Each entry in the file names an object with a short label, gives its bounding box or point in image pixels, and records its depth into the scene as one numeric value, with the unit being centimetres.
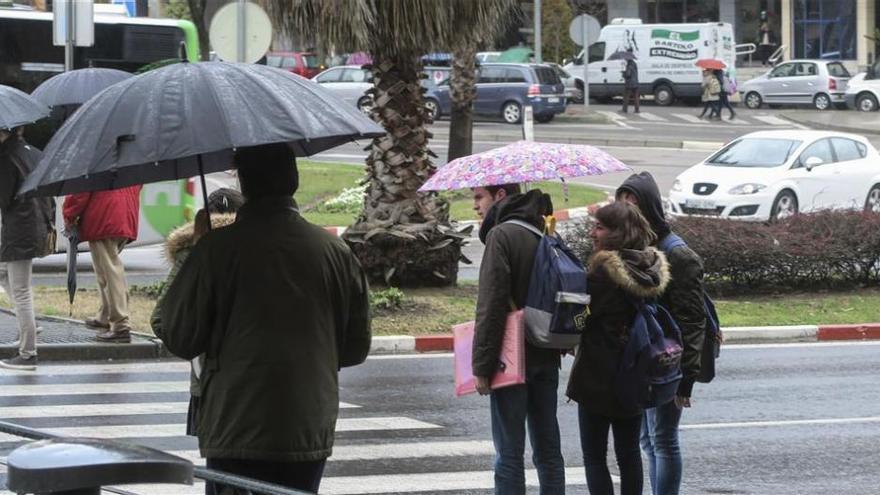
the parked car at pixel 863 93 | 4431
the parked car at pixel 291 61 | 4731
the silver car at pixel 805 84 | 4512
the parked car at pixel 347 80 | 4117
